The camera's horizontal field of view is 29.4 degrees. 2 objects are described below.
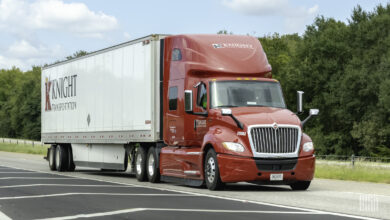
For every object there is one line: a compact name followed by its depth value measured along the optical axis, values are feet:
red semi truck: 56.49
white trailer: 71.61
